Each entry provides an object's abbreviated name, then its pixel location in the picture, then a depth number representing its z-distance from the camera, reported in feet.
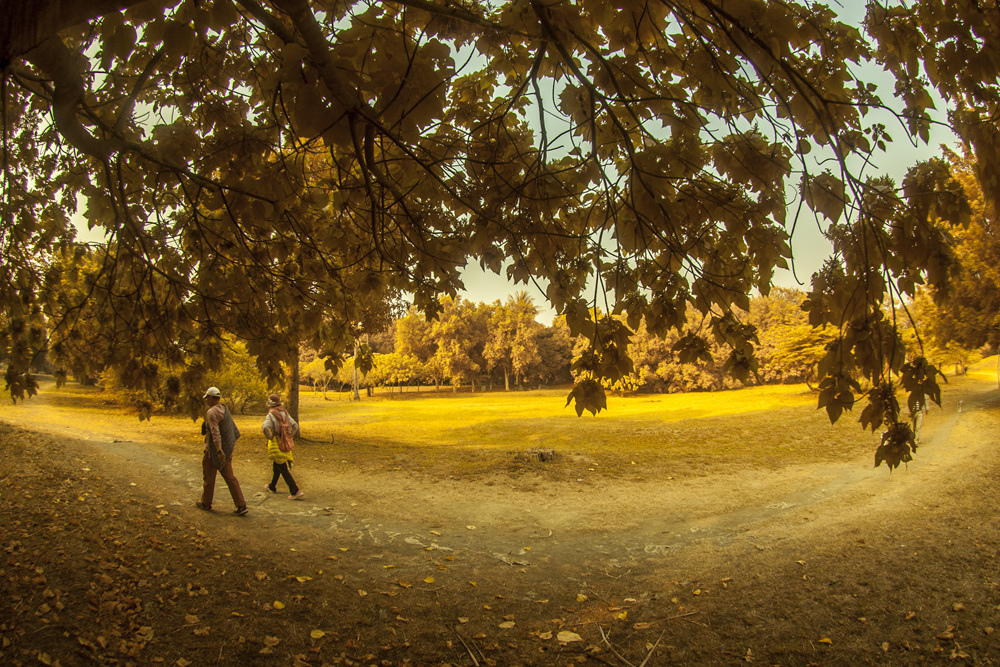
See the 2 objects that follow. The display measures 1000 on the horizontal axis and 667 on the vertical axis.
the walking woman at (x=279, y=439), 21.81
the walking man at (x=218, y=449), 18.80
